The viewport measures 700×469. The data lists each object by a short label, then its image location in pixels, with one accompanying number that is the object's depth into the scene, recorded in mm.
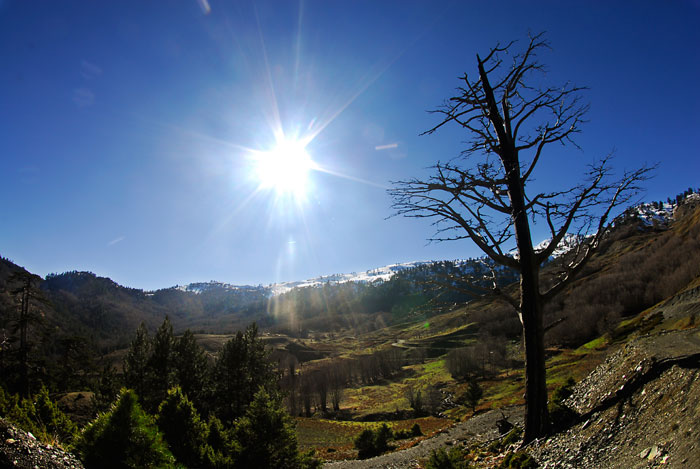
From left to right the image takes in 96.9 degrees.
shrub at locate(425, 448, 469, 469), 8441
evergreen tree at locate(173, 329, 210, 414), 34438
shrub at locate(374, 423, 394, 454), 30969
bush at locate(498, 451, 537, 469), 6543
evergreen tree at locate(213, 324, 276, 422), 32188
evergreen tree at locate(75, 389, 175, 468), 6098
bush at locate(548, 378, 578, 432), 7133
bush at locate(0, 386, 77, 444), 7086
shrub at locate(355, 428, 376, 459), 31062
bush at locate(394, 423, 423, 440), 39809
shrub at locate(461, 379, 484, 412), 47125
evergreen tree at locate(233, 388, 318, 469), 10453
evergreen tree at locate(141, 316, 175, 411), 33278
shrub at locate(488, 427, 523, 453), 8794
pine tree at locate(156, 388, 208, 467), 10703
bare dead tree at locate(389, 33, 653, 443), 6969
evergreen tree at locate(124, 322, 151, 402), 36062
